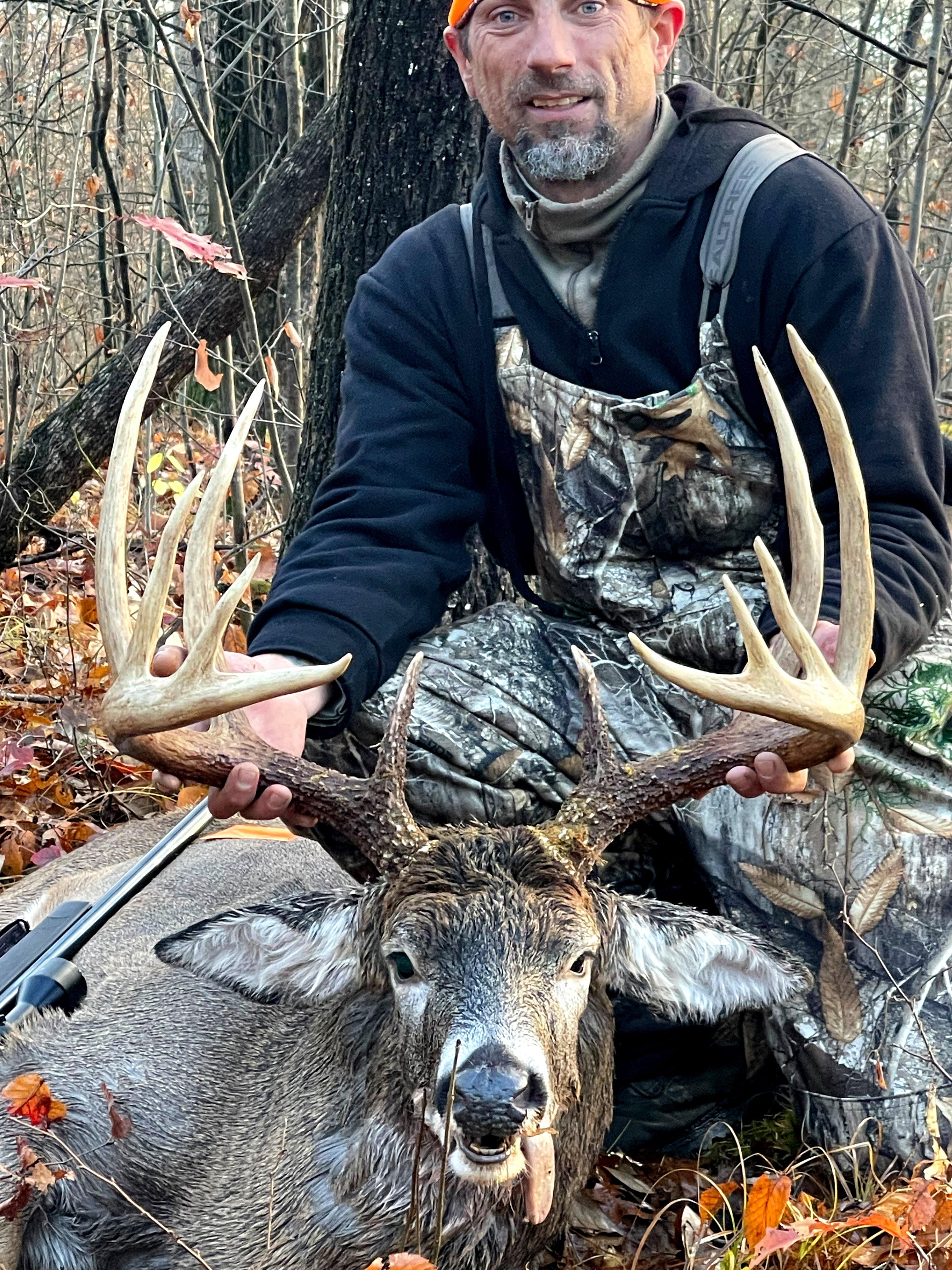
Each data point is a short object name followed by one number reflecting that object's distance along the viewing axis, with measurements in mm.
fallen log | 6992
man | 3920
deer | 2957
